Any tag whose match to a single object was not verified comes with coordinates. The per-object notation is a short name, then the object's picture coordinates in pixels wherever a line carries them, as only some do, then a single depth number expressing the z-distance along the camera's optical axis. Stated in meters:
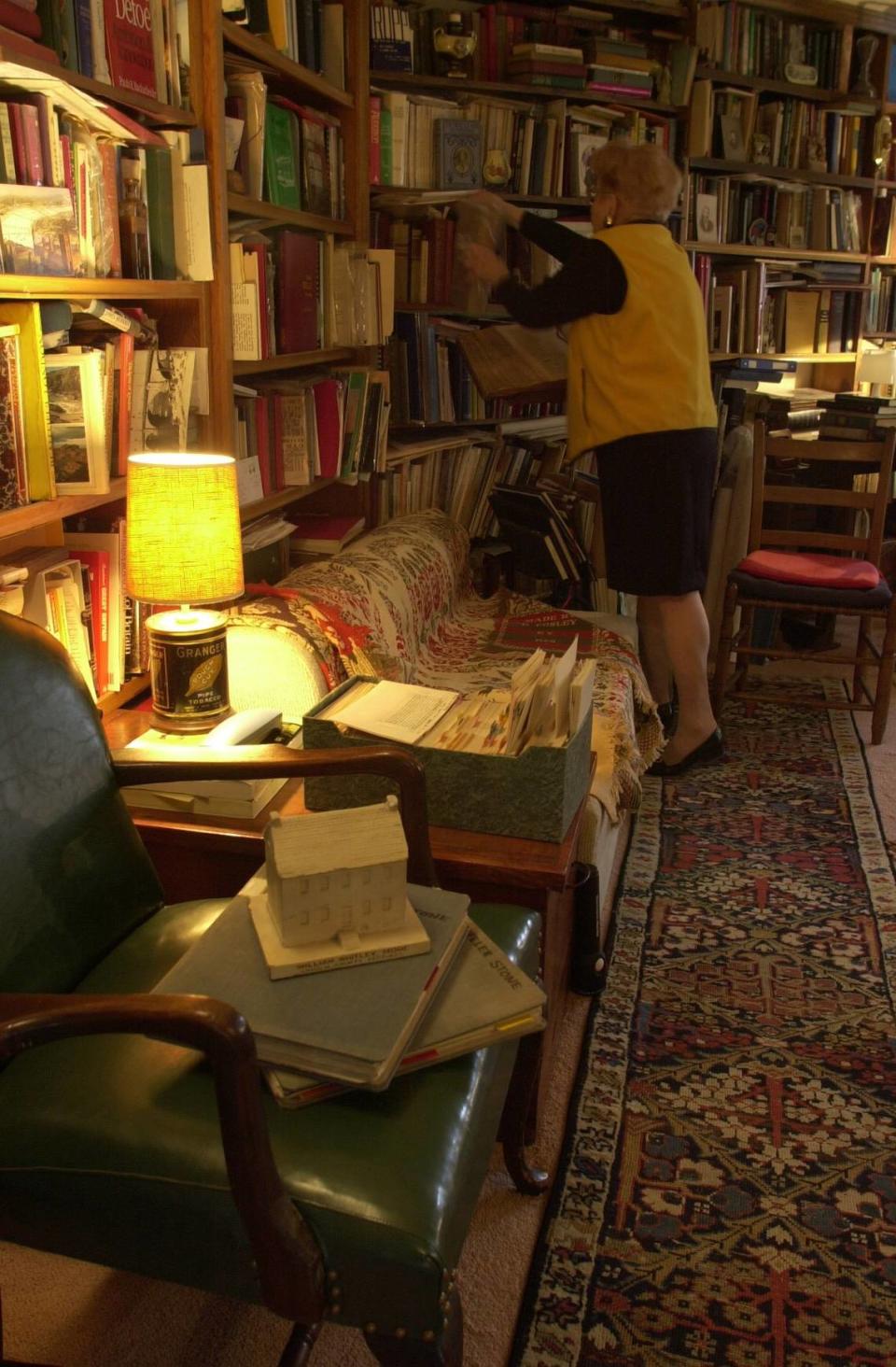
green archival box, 1.56
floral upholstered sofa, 2.04
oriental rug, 1.49
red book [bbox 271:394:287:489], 2.66
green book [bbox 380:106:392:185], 3.32
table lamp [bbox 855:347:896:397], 4.62
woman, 2.69
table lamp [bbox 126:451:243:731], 1.71
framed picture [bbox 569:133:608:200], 3.86
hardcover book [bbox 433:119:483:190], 3.47
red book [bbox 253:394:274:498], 2.54
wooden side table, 1.54
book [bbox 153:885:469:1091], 1.11
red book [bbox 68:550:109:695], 1.86
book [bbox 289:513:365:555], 2.90
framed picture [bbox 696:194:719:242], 4.27
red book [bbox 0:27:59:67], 1.41
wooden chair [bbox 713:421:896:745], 3.43
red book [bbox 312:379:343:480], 2.88
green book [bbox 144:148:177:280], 1.86
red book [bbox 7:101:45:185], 1.48
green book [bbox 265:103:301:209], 2.49
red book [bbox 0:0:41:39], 1.48
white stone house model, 1.21
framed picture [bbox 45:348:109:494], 1.64
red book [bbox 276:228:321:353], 2.59
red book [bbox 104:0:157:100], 1.70
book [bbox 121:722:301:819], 1.65
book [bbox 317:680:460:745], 1.62
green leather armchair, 1.01
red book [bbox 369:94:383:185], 3.29
